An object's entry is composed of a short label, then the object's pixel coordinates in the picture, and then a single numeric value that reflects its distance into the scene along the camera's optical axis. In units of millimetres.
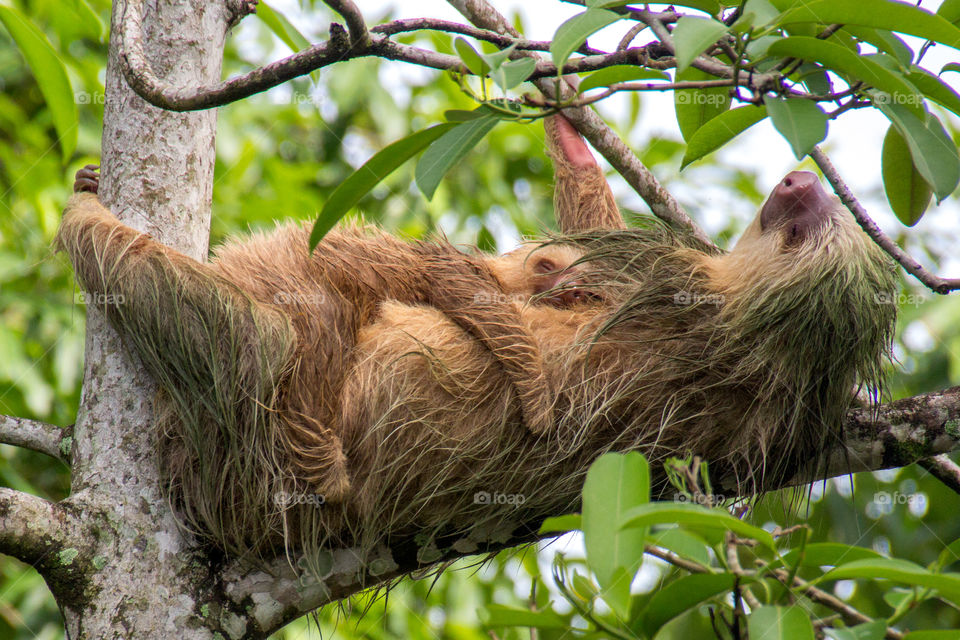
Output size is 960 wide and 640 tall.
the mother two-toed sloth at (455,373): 10183
